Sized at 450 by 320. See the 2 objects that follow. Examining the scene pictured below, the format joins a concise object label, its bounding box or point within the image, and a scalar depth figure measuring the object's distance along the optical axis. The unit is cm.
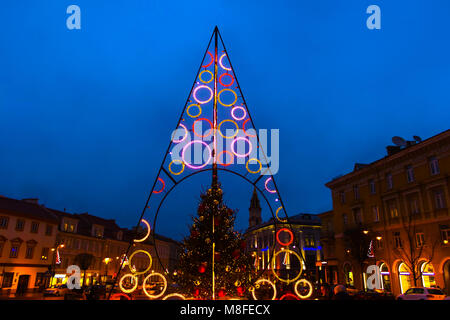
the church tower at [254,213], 9250
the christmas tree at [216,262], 1047
